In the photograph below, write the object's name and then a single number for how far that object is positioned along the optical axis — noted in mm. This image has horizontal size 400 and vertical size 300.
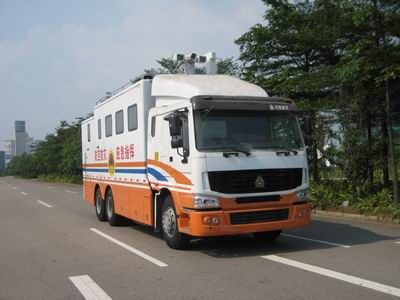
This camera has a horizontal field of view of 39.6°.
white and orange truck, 9547
